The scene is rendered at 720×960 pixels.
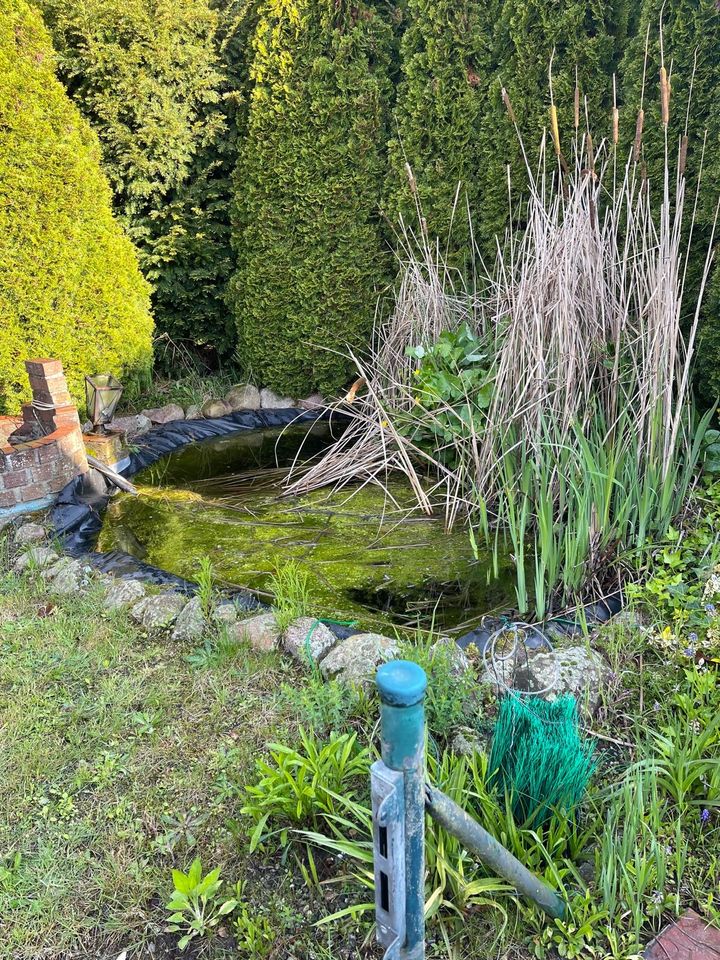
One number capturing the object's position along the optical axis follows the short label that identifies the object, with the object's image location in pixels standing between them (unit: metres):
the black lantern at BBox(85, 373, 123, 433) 3.62
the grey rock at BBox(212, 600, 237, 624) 2.06
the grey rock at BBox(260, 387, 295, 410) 4.62
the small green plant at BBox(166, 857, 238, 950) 1.25
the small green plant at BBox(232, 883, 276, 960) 1.22
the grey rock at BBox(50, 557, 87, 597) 2.34
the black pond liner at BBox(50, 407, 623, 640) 2.02
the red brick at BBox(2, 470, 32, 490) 2.98
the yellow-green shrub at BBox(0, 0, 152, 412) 3.37
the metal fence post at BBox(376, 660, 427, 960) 0.73
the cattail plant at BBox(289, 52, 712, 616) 2.09
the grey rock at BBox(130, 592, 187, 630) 2.12
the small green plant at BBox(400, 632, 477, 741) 1.61
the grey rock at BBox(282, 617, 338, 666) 1.90
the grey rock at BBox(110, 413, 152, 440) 4.05
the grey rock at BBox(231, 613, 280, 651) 1.98
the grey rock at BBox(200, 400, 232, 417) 4.42
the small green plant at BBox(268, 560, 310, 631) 1.99
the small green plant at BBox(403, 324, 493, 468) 2.86
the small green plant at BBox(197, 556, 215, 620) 2.10
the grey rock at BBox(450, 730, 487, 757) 1.54
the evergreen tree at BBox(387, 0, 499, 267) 3.62
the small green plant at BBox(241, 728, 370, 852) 1.37
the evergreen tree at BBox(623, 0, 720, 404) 2.77
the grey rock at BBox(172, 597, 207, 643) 2.07
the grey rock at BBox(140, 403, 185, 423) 4.26
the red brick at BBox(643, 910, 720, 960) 1.19
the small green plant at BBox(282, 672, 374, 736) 1.63
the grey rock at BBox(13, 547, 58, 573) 2.46
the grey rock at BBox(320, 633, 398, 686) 1.79
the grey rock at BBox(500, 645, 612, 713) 1.71
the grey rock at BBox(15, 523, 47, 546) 2.67
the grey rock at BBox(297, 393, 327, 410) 4.61
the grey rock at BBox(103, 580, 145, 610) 2.23
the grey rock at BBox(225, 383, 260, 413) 4.57
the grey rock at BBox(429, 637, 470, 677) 1.74
